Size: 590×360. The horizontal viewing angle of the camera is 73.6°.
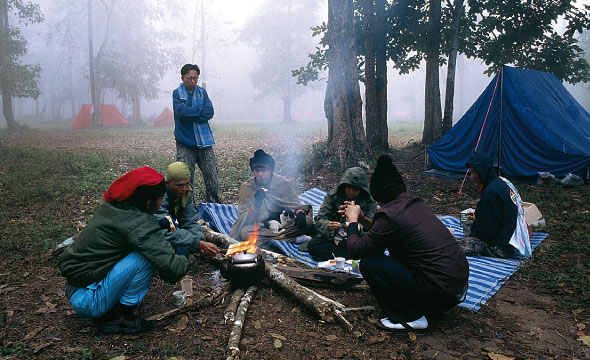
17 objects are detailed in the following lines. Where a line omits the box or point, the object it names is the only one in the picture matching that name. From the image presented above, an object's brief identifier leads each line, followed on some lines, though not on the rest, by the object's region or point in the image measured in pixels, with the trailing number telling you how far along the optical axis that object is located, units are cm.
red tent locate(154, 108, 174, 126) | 3231
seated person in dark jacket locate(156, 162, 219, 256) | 370
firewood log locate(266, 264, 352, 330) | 336
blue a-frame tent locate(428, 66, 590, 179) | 860
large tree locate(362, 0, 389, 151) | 1211
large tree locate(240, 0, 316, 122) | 3809
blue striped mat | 400
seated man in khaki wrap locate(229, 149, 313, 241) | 545
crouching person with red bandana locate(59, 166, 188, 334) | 295
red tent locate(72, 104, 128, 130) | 2795
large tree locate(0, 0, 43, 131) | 1952
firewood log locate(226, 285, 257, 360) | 282
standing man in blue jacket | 619
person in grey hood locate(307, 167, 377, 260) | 477
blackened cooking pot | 376
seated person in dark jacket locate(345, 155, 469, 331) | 309
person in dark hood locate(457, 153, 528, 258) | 471
